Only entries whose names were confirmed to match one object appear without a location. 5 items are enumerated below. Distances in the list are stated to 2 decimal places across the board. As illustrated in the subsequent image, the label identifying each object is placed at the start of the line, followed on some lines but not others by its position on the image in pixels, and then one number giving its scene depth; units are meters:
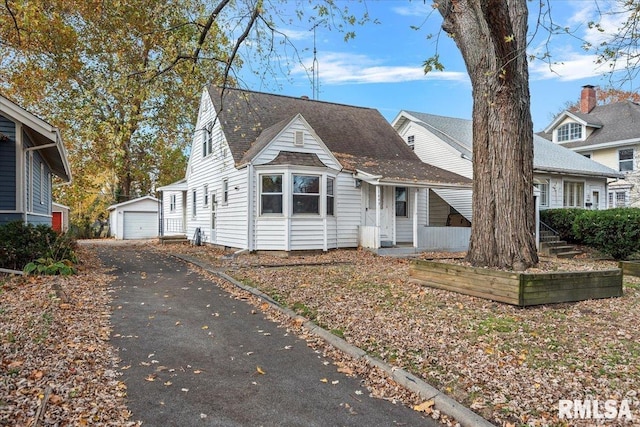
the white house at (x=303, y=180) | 13.72
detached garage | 28.08
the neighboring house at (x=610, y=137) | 23.58
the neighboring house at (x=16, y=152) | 9.80
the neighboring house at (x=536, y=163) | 19.33
